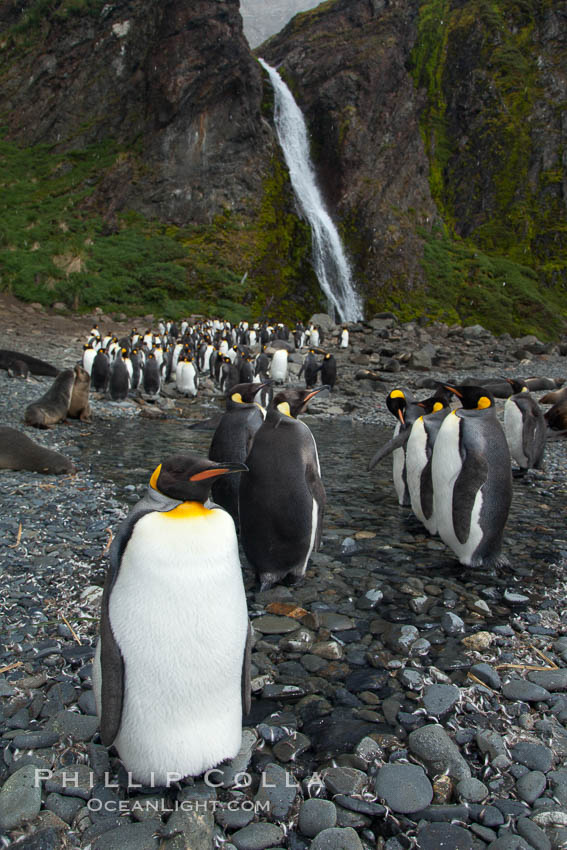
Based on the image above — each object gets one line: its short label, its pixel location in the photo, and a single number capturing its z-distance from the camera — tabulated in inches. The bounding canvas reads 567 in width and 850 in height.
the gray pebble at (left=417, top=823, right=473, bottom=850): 72.1
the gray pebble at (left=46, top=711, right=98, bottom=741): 88.4
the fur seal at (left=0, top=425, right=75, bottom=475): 248.1
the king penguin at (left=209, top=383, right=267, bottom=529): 177.6
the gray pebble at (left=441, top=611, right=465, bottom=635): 128.4
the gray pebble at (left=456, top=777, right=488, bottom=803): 80.0
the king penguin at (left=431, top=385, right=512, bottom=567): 163.8
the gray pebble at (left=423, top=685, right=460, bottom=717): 99.0
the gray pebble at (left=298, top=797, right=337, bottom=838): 74.5
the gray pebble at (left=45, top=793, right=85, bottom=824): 74.9
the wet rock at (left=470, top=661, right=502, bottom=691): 106.7
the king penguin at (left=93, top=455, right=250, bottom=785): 79.1
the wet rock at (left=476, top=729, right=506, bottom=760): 87.7
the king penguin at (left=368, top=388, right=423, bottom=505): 230.8
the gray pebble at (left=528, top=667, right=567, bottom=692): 106.4
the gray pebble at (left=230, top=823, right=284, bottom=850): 72.0
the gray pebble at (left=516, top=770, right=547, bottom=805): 79.7
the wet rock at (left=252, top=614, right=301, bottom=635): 127.5
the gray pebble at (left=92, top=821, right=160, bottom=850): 70.1
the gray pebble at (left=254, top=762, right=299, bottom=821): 77.2
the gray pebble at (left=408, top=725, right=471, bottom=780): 84.3
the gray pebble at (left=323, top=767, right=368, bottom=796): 80.7
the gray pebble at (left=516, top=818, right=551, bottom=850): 71.7
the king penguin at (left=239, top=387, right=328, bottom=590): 151.5
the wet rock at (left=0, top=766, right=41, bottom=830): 73.0
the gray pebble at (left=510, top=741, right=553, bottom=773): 85.5
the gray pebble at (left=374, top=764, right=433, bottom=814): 78.4
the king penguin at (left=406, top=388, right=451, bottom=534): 197.5
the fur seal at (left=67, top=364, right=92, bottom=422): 389.1
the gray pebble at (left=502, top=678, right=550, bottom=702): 102.3
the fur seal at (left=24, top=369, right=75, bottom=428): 358.3
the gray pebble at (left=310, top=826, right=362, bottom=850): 71.4
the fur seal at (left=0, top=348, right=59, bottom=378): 540.7
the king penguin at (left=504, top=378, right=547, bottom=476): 294.5
